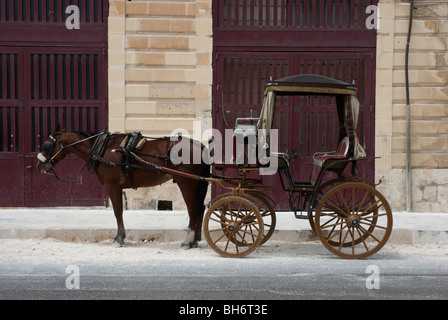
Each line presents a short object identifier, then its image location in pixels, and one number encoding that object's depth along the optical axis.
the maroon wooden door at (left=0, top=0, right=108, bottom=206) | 10.63
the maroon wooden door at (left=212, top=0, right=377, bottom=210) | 10.73
